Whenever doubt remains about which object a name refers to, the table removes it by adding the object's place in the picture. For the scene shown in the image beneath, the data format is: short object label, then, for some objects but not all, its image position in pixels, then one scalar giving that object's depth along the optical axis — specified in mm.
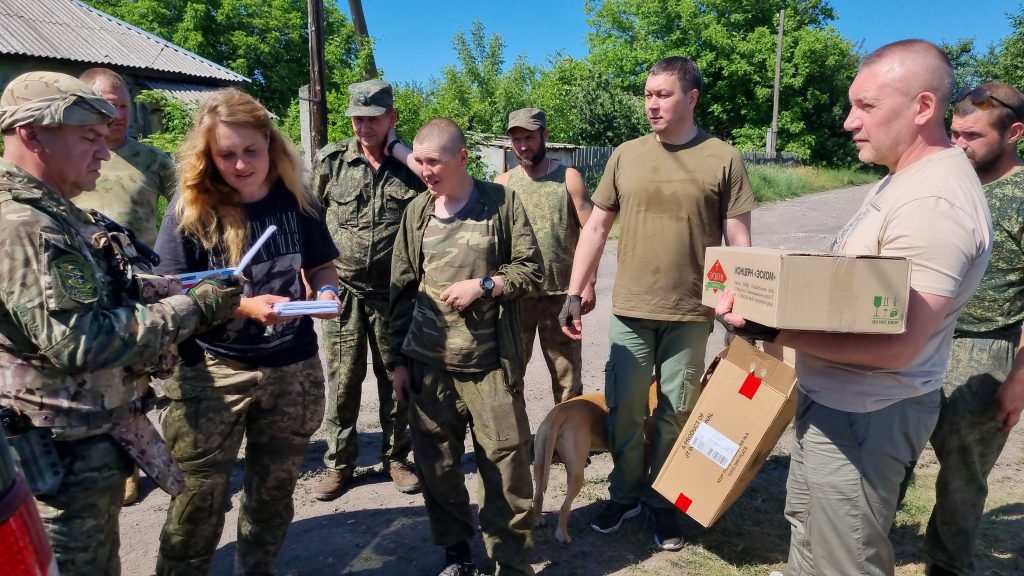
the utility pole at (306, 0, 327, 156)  8992
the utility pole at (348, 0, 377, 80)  13819
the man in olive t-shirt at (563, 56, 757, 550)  3477
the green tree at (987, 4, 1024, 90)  29094
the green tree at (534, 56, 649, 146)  21547
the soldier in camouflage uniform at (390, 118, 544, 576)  2967
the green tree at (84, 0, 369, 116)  30059
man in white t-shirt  1880
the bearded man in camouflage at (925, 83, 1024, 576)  2896
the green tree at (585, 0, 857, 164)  36906
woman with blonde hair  2584
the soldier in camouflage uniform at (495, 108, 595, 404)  4723
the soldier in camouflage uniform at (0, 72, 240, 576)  1797
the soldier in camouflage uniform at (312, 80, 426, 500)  3959
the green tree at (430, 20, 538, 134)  22153
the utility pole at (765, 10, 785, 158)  33188
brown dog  3539
